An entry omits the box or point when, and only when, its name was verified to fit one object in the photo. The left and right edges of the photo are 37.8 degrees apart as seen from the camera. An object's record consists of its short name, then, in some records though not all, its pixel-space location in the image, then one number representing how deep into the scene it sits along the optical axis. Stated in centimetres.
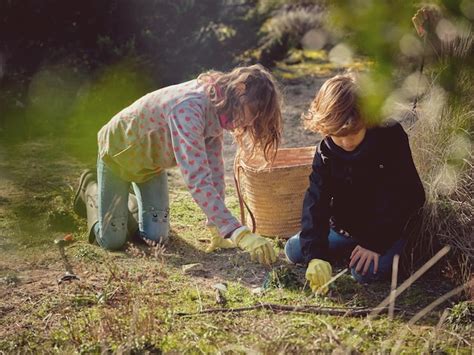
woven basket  356
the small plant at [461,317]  257
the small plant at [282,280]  299
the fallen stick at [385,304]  226
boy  282
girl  304
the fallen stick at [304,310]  272
